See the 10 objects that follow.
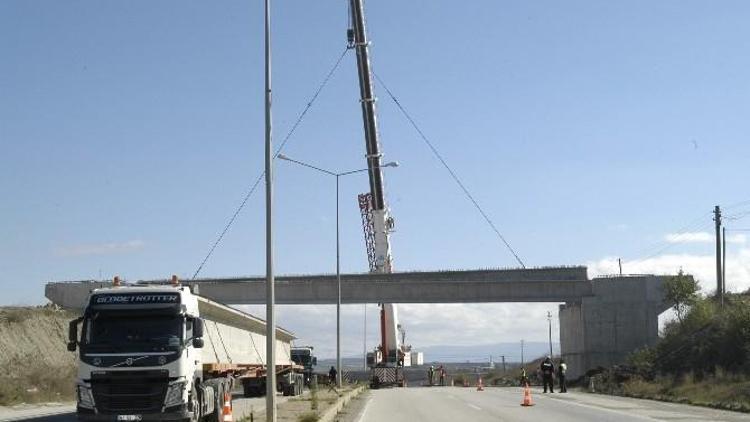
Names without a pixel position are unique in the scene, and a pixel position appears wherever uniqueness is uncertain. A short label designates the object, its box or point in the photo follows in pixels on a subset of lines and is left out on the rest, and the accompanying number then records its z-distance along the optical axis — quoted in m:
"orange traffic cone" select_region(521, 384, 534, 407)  32.93
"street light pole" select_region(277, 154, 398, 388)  50.53
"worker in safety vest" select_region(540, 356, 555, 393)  48.03
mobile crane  59.88
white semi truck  19.81
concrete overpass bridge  66.94
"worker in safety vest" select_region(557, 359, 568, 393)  48.41
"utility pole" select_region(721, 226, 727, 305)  65.06
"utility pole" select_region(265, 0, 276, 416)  20.05
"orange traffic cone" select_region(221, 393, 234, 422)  17.72
